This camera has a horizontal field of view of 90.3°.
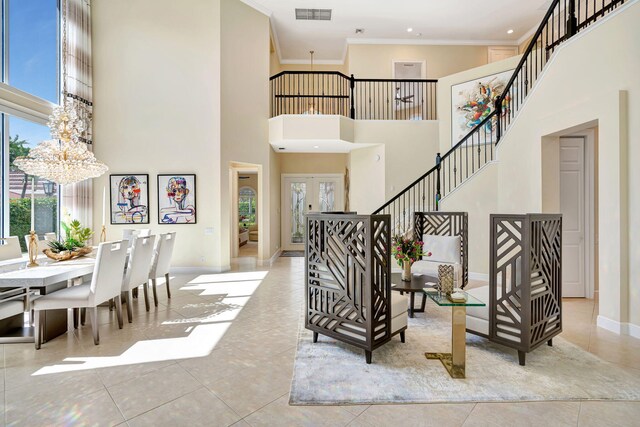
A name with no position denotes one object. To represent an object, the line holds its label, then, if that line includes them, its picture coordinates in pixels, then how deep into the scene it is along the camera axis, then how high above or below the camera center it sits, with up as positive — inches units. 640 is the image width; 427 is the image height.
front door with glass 399.9 +15.3
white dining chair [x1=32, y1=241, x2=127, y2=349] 121.3 -32.5
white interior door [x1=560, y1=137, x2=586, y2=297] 181.8 +7.3
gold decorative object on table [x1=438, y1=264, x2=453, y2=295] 101.5 -21.9
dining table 109.9 -24.9
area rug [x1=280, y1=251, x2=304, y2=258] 354.9 -50.8
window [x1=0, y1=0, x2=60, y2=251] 191.0 +76.8
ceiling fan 322.7 +116.0
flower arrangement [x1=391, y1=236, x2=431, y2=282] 150.9 -20.2
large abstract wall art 268.2 +94.0
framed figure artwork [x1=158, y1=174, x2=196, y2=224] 259.3 +12.1
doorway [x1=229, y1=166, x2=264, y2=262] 298.5 -2.4
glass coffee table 140.6 -34.4
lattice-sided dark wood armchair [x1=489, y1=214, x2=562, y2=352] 105.7 -27.8
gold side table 98.7 -39.3
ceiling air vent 296.8 +185.8
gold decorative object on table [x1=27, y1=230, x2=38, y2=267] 134.9 -16.3
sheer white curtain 236.1 +98.4
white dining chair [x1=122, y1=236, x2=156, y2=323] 149.1 -26.3
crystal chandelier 151.2 +27.6
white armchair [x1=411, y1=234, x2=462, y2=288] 183.2 -25.8
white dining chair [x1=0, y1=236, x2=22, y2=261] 146.3 -17.6
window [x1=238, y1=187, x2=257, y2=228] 497.7 +8.8
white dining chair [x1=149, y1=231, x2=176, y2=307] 175.5 -26.5
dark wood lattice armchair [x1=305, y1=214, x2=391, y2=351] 105.8 -23.9
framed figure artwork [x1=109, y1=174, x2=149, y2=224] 258.1 +10.3
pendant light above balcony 311.6 +117.5
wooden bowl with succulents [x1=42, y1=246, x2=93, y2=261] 145.9 -19.9
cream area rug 88.7 -51.9
